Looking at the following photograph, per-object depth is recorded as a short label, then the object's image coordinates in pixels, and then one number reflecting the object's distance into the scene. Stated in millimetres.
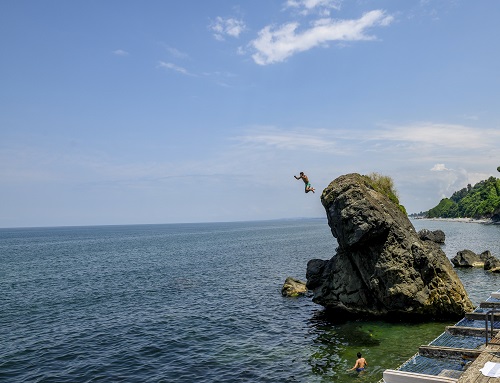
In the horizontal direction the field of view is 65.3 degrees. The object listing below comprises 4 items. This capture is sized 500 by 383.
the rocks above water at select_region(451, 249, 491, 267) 66438
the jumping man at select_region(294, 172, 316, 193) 32156
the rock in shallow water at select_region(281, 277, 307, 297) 48275
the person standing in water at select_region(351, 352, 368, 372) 24641
